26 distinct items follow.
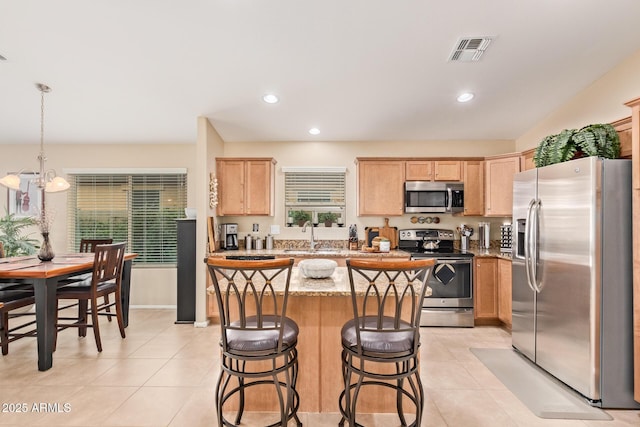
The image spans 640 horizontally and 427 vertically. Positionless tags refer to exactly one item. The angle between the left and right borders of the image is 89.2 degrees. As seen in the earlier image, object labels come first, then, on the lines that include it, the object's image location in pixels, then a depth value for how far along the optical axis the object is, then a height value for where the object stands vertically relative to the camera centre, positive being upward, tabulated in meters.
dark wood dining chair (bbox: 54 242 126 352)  3.30 -0.76
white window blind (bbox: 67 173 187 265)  5.09 +0.12
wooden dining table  2.85 -0.66
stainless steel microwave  4.59 +0.30
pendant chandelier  3.43 +0.37
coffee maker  4.76 -0.29
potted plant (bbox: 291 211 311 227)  5.04 -0.01
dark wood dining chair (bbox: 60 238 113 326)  3.70 -0.75
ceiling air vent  2.82 +1.53
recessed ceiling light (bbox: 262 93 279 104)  3.77 +1.39
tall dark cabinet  4.23 -0.76
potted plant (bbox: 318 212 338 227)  5.04 -0.01
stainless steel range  4.15 -0.97
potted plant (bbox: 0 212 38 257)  4.50 -0.33
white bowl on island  2.35 -0.38
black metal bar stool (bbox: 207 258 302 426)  1.76 -0.70
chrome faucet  4.93 -0.34
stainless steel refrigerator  2.40 -0.47
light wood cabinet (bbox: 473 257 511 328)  4.16 -0.91
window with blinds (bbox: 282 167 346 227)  5.04 +0.33
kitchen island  2.25 -0.99
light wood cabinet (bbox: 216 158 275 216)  4.69 +0.47
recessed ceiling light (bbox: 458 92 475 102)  3.73 +1.40
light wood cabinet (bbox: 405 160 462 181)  4.62 +0.67
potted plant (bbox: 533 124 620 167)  2.57 +0.61
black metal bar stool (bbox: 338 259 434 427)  1.73 -0.70
